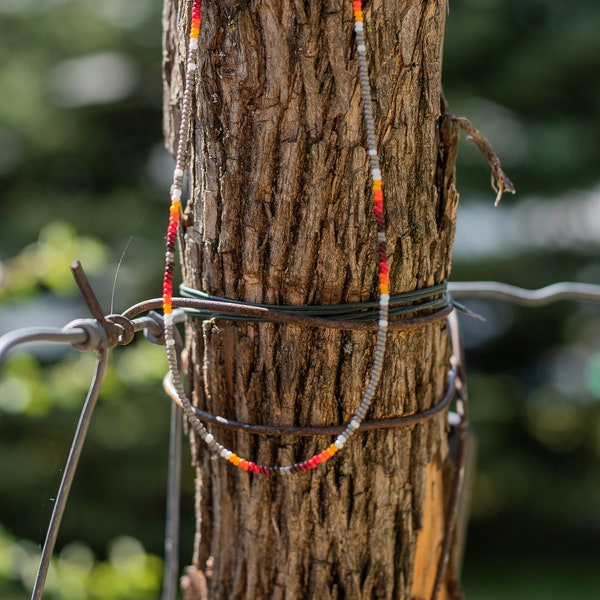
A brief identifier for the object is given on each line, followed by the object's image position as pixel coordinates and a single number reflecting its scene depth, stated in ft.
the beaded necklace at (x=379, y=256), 2.10
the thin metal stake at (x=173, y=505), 2.28
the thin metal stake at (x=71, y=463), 2.10
